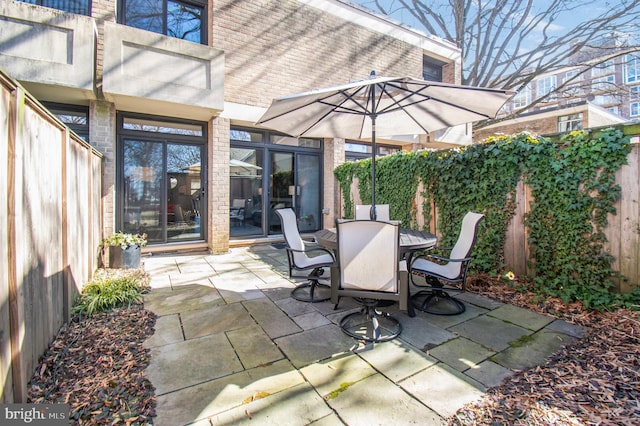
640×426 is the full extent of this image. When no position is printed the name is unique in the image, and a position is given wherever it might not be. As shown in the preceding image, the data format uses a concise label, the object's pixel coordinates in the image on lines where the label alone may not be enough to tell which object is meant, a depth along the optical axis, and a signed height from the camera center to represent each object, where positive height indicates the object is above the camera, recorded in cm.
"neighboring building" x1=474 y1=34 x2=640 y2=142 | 1118 +522
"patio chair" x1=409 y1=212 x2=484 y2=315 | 318 -73
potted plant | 495 -70
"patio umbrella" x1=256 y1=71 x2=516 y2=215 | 328 +131
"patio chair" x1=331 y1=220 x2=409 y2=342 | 251 -51
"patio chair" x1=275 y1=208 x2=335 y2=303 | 363 -69
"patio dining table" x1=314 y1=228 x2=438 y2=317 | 267 -39
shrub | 321 -101
